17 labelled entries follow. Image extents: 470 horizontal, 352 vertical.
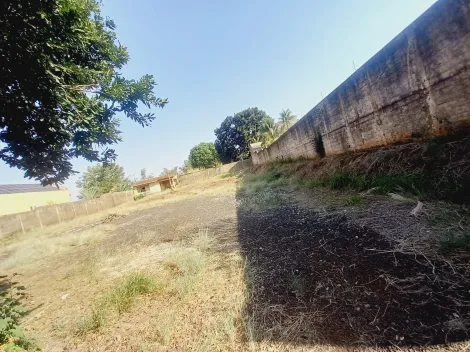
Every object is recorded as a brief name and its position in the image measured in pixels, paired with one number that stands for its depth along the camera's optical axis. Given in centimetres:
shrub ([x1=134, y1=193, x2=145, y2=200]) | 2608
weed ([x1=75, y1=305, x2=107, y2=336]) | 223
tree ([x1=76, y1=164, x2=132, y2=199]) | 3503
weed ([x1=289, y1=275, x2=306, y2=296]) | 208
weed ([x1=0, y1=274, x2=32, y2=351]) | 200
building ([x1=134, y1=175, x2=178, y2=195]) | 3459
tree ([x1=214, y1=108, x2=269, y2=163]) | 4053
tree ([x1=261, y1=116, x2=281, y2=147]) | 3506
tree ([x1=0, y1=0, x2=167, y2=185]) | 261
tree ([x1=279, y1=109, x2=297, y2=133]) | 3826
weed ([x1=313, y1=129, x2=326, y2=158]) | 860
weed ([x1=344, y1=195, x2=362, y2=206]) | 391
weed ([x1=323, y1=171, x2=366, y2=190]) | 455
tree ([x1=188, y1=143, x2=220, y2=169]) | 4356
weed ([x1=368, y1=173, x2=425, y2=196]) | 331
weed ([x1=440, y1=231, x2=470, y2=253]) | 195
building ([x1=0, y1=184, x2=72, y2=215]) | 2458
